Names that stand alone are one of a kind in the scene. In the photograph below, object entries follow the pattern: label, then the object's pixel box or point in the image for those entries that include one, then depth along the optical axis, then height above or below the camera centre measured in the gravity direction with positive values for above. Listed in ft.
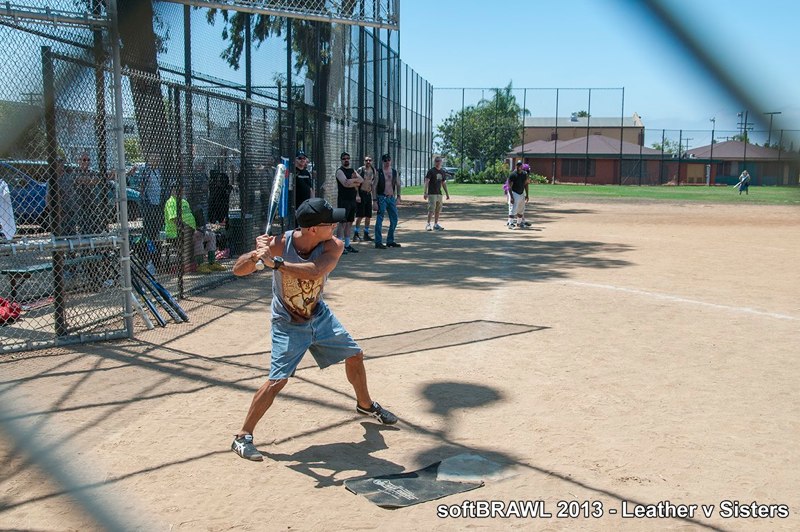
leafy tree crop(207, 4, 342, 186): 47.01 +10.25
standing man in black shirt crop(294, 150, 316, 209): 46.03 -0.06
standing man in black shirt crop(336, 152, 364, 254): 46.75 -0.15
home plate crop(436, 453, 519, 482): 14.20 -5.48
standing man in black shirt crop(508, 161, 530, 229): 65.21 -0.93
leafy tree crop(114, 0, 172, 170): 34.14 +5.82
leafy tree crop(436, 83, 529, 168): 218.59 +16.36
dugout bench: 26.50 -3.24
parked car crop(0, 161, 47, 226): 29.04 -0.50
